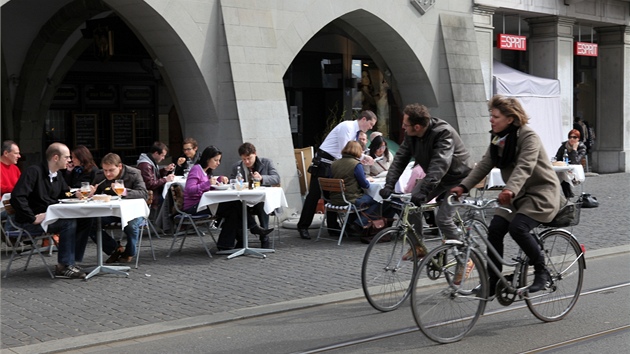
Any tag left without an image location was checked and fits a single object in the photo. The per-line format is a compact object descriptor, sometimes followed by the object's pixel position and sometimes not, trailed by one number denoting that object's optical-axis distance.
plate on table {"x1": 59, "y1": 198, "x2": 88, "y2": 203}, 9.73
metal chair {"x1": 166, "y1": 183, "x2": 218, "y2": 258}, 11.23
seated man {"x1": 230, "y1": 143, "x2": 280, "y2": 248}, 11.74
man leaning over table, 12.95
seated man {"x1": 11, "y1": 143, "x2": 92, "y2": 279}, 9.56
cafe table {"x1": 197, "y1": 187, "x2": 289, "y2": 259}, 10.98
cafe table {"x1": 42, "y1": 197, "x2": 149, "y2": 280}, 9.48
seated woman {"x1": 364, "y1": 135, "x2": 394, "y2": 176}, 13.99
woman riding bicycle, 6.95
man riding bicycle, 8.16
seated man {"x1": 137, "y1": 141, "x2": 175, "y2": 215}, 12.77
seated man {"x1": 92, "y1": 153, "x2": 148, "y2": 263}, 10.36
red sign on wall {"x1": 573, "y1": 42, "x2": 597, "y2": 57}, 24.58
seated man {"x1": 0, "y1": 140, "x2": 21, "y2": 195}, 11.02
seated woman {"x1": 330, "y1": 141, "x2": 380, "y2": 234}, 12.13
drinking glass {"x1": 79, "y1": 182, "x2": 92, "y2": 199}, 9.77
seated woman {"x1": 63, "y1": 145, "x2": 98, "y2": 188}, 11.55
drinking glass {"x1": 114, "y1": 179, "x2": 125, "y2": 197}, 9.84
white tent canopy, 21.16
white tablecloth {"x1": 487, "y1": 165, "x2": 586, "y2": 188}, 15.30
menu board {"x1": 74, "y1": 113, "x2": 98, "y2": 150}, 20.81
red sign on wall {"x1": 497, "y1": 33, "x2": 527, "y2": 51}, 21.86
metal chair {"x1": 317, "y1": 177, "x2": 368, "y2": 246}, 12.07
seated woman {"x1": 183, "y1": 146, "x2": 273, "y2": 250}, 11.30
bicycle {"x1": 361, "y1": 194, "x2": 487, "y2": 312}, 7.68
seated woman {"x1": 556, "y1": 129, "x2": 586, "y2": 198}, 16.92
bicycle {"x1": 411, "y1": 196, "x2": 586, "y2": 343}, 6.55
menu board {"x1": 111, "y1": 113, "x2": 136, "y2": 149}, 21.42
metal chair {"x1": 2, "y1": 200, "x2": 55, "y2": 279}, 9.85
